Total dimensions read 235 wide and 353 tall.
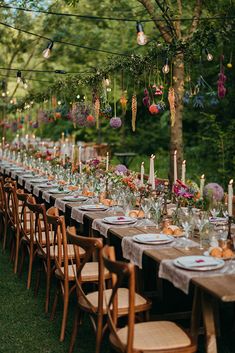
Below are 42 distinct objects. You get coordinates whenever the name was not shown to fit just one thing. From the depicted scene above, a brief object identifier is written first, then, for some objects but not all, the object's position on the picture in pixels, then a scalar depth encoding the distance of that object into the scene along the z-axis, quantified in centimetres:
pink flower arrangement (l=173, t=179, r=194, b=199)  478
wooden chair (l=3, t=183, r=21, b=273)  633
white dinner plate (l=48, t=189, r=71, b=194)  712
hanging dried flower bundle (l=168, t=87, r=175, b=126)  584
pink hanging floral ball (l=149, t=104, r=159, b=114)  652
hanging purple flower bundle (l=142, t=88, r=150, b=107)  700
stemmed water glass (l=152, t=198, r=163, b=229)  480
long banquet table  303
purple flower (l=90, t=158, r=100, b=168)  792
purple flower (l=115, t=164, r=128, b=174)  686
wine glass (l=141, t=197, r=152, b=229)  501
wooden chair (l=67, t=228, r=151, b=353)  358
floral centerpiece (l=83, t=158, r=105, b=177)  743
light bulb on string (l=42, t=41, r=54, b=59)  684
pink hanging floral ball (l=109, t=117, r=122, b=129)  765
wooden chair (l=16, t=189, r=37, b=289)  565
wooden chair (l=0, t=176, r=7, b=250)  725
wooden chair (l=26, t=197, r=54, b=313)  495
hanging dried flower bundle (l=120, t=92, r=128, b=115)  691
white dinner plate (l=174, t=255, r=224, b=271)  336
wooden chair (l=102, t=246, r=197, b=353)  305
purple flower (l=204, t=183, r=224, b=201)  439
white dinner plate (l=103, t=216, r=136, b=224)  484
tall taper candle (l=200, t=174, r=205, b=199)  490
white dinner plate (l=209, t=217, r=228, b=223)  479
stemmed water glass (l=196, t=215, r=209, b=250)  399
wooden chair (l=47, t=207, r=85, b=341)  440
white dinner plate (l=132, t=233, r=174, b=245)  404
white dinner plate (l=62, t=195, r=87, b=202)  637
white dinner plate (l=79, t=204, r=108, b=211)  565
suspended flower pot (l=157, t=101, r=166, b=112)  669
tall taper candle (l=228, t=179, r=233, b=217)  421
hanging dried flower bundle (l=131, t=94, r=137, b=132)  655
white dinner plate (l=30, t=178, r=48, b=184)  855
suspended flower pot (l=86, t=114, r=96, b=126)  957
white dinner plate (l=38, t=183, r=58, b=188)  786
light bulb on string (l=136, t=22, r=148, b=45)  569
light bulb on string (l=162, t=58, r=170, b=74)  579
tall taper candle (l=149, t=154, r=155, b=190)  603
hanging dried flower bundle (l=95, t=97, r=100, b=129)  784
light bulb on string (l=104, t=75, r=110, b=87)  771
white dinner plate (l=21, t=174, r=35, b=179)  941
